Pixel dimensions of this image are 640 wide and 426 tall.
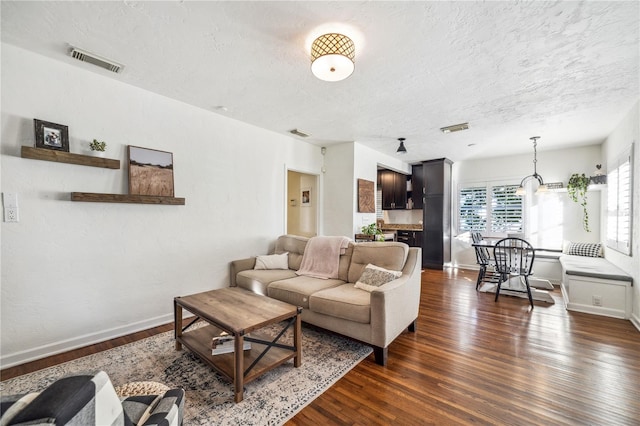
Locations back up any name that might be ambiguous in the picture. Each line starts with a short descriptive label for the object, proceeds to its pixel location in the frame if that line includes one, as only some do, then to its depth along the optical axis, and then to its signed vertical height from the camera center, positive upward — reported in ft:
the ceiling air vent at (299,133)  14.25 +4.07
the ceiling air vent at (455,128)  13.03 +3.92
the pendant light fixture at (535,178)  16.69 +1.73
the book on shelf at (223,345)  6.90 -3.65
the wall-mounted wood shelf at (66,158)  7.42 +1.57
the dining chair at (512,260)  12.81 -2.75
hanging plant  16.47 +0.84
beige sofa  7.52 -2.95
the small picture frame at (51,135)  7.63 +2.21
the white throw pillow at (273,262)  12.57 -2.62
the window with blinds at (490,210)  19.65 -0.41
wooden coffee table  6.06 -3.18
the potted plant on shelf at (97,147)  8.53 +2.00
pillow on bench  15.30 -2.70
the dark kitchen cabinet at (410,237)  22.12 -2.68
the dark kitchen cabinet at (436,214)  20.81 -0.69
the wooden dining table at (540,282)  15.34 -4.69
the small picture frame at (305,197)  18.38 +0.69
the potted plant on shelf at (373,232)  16.46 -1.65
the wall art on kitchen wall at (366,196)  16.69 +0.63
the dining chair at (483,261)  14.76 -3.19
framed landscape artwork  9.41 +1.36
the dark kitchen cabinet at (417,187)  22.33 +1.62
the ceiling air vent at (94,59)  7.49 +4.43
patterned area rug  5.67 -4.38
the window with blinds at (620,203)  11.10 +0.02
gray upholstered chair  2.00 -1.56
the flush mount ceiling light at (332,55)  6.44 +3.75
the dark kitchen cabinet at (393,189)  23.35 +1.47
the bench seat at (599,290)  10.84 -3.70
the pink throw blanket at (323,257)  11.12 -2.22
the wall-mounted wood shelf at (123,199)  8.29 +0.35
